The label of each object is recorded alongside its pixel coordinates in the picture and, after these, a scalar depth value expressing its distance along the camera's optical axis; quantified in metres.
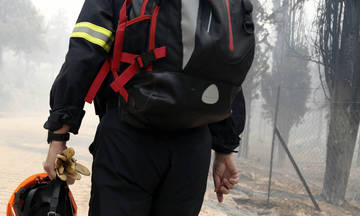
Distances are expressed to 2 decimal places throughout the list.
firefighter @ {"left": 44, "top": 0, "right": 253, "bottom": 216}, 1.18
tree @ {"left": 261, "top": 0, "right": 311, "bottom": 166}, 15.70
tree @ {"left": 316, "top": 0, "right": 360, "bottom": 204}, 6.64
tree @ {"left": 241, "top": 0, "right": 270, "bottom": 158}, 13.28
